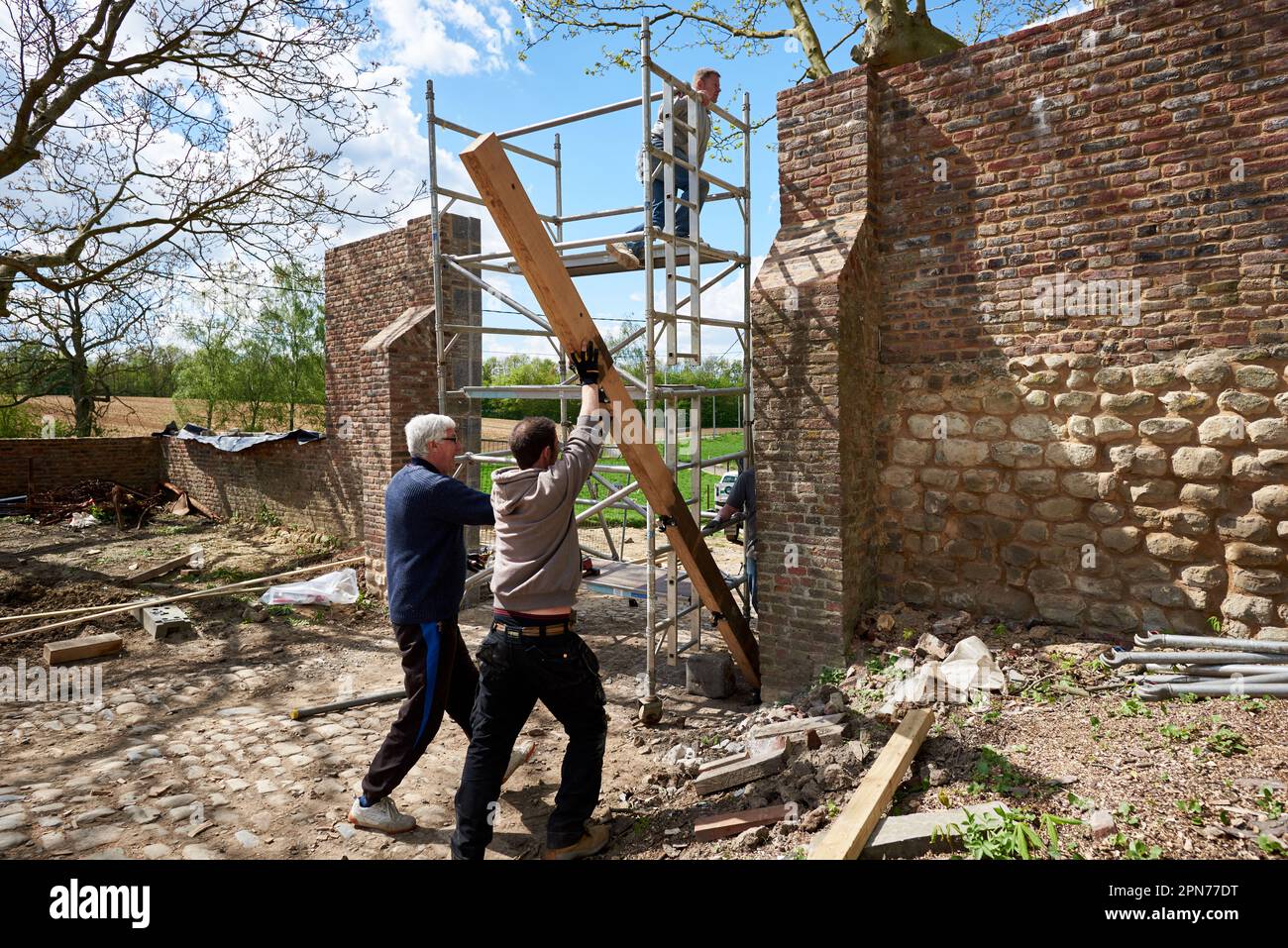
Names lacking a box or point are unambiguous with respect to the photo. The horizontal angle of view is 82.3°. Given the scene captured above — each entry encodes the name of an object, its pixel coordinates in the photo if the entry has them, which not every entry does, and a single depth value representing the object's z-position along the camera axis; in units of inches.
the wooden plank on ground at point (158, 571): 392.8
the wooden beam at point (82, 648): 273.9
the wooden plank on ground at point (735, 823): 151.7
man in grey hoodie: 138.9
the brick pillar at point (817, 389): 212.1
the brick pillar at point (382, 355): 346.6
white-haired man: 154.6
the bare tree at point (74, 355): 444.1
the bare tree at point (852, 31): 334.6
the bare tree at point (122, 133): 349.7
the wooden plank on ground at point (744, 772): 168.1
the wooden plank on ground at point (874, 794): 125.2
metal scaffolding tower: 217.9
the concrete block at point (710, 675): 237.8
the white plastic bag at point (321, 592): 336.8
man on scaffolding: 240.2
